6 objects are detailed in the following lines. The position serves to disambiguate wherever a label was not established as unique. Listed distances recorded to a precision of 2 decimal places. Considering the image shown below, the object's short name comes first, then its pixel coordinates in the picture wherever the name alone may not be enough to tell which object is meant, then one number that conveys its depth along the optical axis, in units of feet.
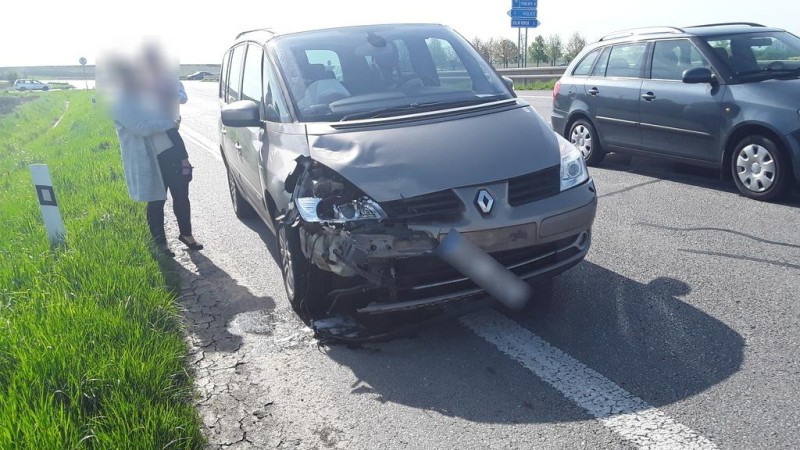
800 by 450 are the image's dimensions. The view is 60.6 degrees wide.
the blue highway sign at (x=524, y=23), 90.17
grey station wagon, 20.92
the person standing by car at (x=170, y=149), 18.60
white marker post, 19.21
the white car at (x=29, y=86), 275.94
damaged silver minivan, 11.73
